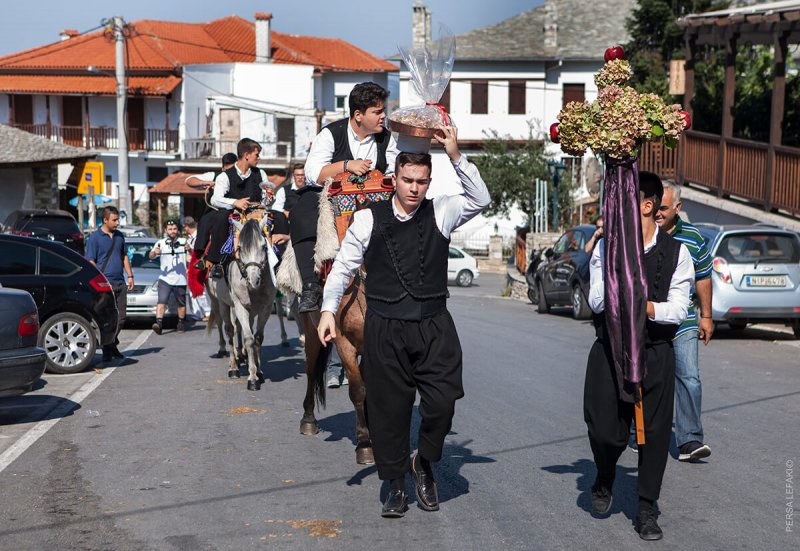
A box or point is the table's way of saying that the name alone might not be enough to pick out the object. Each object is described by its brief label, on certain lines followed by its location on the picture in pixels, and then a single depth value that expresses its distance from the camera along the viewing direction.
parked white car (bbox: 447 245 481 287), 41.44
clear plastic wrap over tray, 6.64
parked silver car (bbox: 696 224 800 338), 17.25
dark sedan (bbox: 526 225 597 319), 21.86
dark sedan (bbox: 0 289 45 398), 9.85
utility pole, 41.47
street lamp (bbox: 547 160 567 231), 35.28
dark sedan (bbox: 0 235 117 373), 13.88
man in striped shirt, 8.23
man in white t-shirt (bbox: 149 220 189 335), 19.97
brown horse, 7.98
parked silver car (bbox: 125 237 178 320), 20.81
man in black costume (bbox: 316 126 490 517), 6.57
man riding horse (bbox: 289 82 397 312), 8.67
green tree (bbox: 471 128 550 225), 53.78
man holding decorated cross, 6.25
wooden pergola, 24.22
